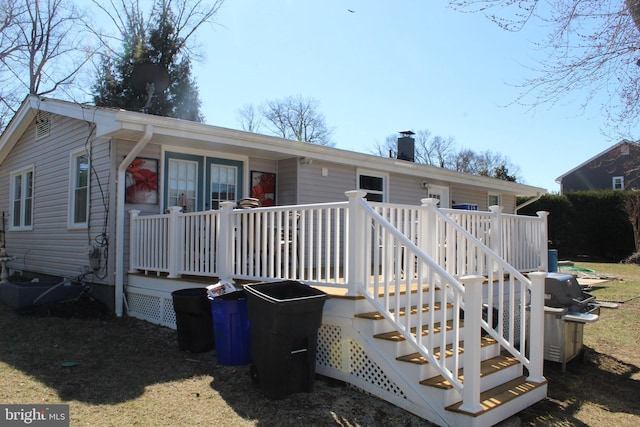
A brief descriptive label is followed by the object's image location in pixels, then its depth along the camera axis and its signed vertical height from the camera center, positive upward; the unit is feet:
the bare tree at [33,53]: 70.59 +27.12
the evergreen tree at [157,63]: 71.77 +25.49
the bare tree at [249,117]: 117.60 +28.17
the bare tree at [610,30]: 19.99 +8.72
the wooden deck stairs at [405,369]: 12.07 -4.03
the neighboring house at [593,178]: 90.13 +11.12
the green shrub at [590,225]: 65.41 +1.06
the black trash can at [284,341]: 12.85 -3.13
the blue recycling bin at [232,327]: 15.76 -3.32
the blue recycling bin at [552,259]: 31.48 -1.85
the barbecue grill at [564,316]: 17.49 -3.14
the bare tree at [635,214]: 60.59 +2.46
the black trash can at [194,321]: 17.38 -3.45
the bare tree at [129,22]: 75.66 +33.52
